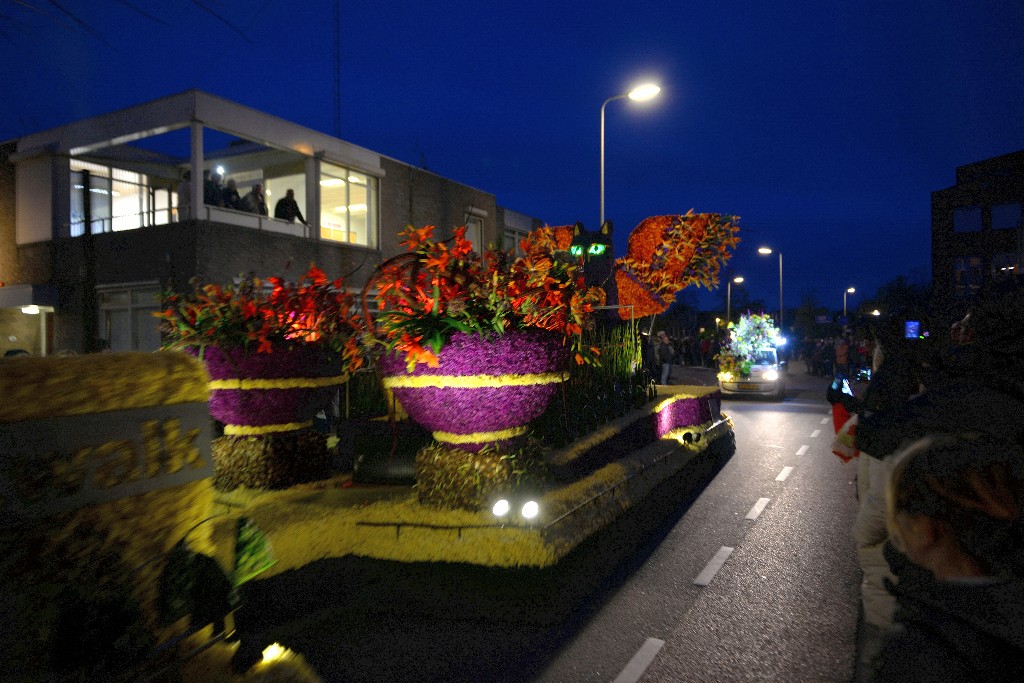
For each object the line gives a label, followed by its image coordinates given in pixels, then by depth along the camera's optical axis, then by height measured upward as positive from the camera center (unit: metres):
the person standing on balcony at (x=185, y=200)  15.08 +3.37
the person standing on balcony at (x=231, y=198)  15.62 +3.39
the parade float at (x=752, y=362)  19.59 -0.73
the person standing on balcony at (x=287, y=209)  16.95 +3.39
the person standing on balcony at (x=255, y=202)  16.23 +3.43
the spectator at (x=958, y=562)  1.53 -0.56
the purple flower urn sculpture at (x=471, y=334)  4.41 +0.04
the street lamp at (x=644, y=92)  13.16 +4.89
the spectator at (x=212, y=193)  15.22 +3.43
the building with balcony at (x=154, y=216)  14.85 +3.39
